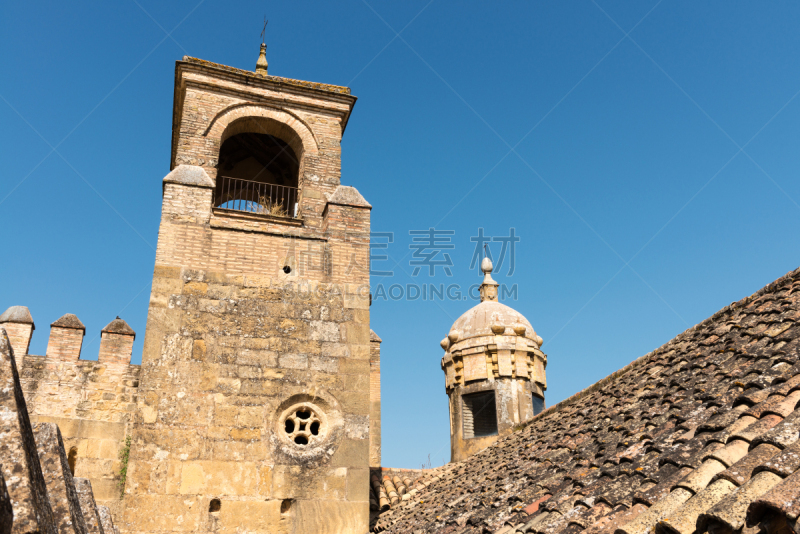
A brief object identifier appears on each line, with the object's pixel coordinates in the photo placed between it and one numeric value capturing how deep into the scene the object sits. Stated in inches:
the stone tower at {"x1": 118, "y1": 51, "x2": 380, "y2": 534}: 308.0
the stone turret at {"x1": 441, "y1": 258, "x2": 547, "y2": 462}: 522.3
